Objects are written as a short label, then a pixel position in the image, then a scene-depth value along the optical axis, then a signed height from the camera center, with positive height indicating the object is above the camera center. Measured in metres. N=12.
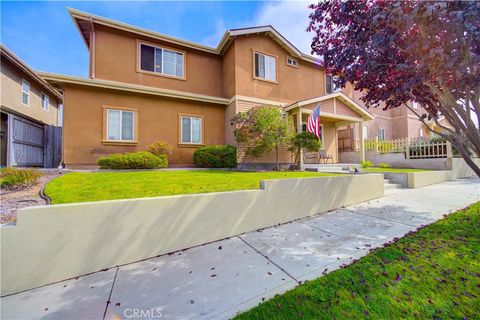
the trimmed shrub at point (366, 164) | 13.30 -0.09
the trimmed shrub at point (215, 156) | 10.80 +0.42
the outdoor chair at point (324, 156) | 14.87 +0.50
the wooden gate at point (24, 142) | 10.11 +1.27
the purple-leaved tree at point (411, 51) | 3.46 +2.21
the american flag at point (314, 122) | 10.53 +2.05
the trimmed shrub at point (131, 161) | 9.01 +0.18
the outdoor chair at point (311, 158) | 14.66 +0.37
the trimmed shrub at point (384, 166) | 13.34 -0.23
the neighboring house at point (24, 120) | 10.43 +2.56
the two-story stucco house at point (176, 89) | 9.77 +4.08
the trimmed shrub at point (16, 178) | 5.58 -0.31
